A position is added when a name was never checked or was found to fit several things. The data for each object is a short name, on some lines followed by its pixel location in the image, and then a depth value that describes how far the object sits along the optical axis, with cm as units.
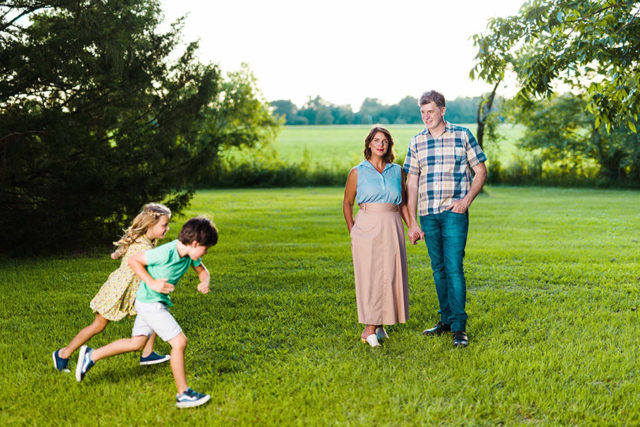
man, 486
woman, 483
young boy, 360
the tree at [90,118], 840
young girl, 408
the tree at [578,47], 550
